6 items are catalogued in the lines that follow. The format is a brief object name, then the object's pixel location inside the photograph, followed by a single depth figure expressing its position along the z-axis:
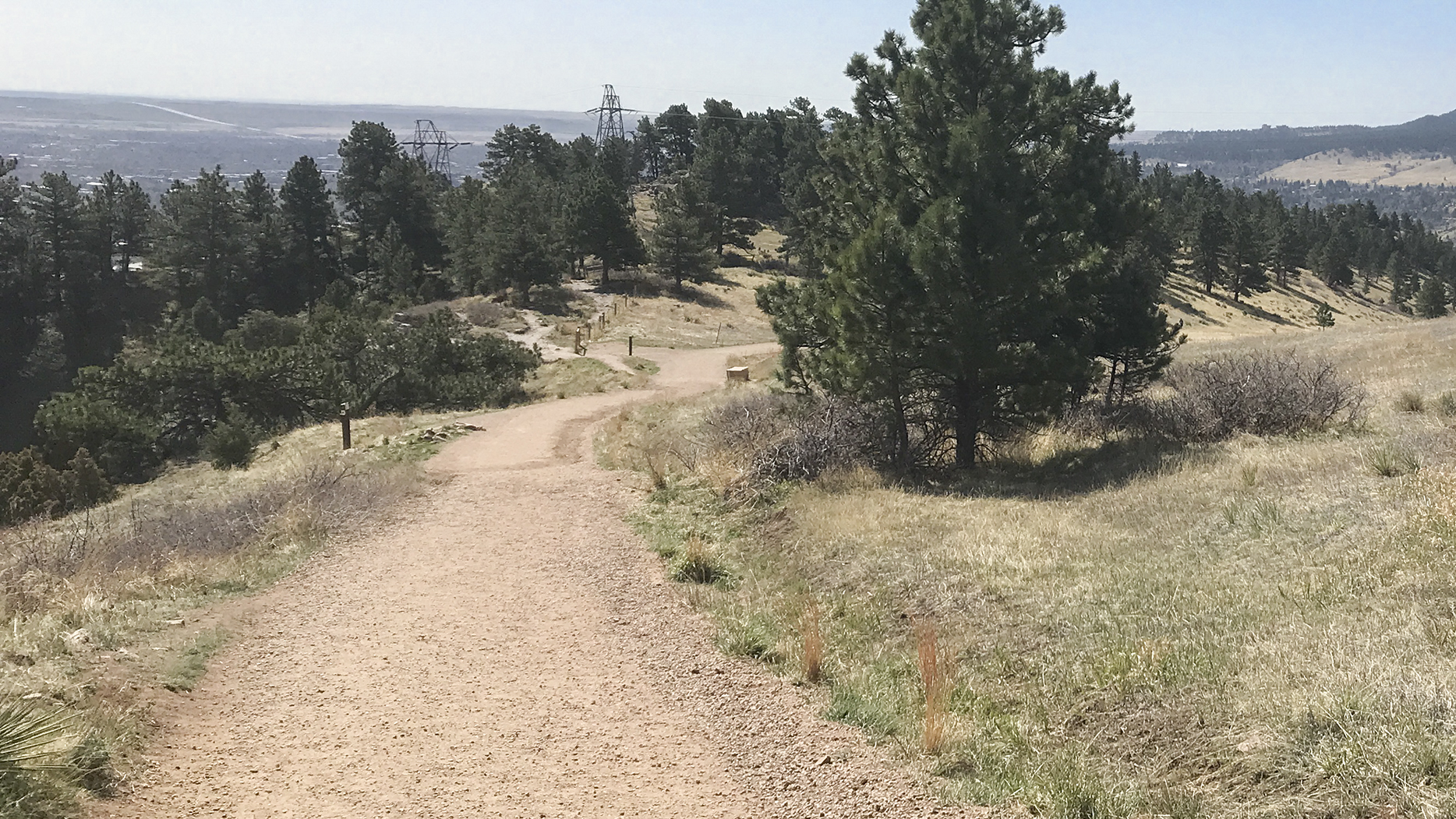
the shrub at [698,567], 10.94
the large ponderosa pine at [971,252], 13.56
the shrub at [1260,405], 14.27
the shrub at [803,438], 14.80
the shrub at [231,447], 24.36
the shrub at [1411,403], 14.51
